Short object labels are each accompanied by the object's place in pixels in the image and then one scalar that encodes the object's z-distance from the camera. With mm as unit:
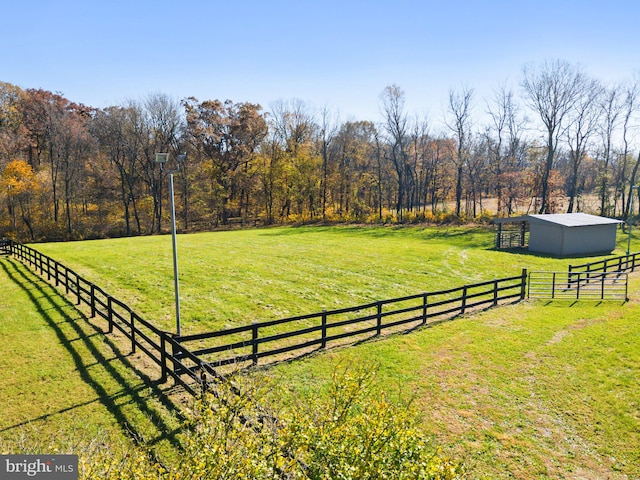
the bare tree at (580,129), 48447
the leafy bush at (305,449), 3963
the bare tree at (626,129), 50328
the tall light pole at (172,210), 10508
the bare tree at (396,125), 54656
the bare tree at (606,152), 49484
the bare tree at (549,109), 47281
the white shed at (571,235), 30006
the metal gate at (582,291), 18344
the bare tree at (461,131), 52469
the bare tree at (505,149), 51112
